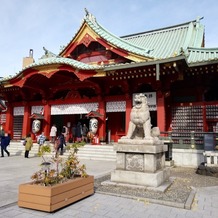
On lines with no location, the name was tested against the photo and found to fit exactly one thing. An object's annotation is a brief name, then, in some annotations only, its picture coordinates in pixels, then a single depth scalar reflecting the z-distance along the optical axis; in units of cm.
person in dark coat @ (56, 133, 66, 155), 1380
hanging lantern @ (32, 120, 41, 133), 1796
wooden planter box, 438
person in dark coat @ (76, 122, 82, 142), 1734
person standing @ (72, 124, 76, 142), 1748
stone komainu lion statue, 694
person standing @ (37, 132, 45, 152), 1485
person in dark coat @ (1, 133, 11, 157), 1414
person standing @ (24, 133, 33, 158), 1348
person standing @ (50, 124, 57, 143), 1656
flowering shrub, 483
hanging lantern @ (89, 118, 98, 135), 1573
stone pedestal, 643
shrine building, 1323
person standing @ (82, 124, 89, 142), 1753
